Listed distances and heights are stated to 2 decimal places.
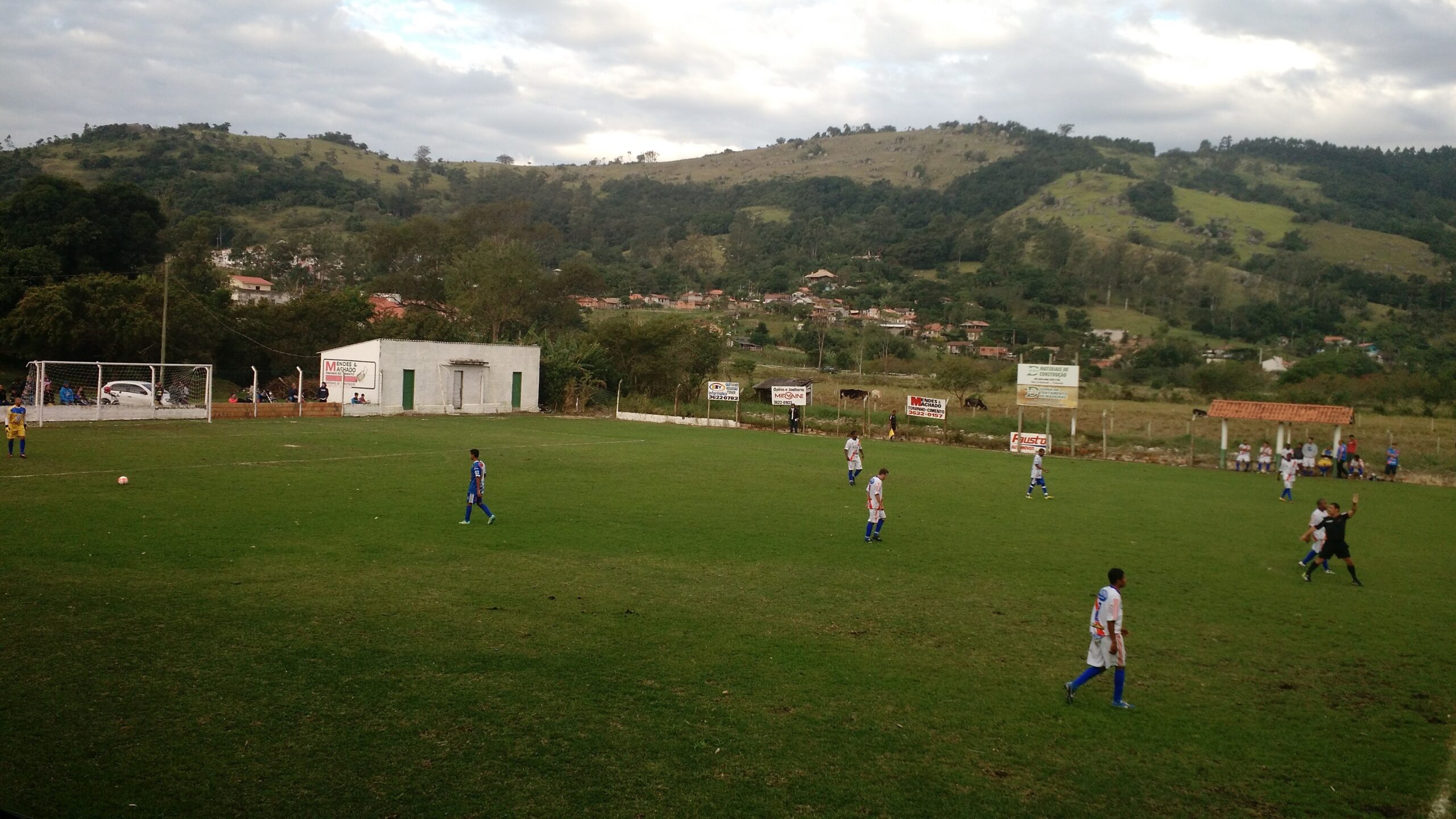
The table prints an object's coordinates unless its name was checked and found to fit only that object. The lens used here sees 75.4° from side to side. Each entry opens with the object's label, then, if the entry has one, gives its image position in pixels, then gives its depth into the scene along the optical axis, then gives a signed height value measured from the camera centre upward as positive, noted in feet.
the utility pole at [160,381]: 120.98 -0.23
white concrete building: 143.23 +2.37
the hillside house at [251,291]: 293.64 +29.27
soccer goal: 109.09 -1.97
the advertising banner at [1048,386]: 130.41 +4.61
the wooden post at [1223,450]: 120.16 -3.11
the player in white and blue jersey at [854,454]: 81.92 -3.88
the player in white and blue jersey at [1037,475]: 78.28 -4.79
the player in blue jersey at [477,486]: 54.13 -5.36
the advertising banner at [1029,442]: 126.62 -3.34
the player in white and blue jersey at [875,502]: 55.47 -5.38
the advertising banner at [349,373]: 142.92 +2.16
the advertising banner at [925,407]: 142.51 +0.87
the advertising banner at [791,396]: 148.36 +1.71
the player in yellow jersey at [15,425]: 74.18 -4.11
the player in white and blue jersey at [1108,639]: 29.09 -6.73
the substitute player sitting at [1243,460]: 118.93 -4.09
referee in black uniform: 49.67 -5.65
